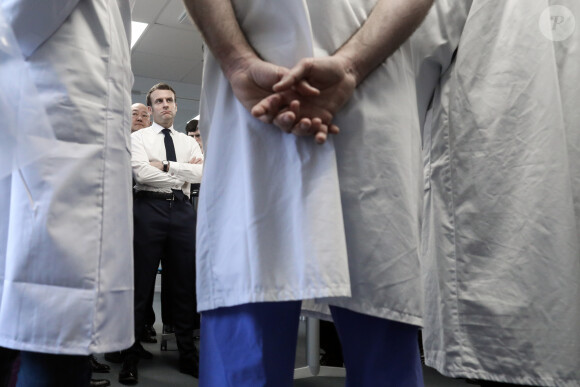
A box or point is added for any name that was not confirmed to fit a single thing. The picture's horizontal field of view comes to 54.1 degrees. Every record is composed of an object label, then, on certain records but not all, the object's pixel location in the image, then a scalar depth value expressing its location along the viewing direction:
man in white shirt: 2.58
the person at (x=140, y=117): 3.79
